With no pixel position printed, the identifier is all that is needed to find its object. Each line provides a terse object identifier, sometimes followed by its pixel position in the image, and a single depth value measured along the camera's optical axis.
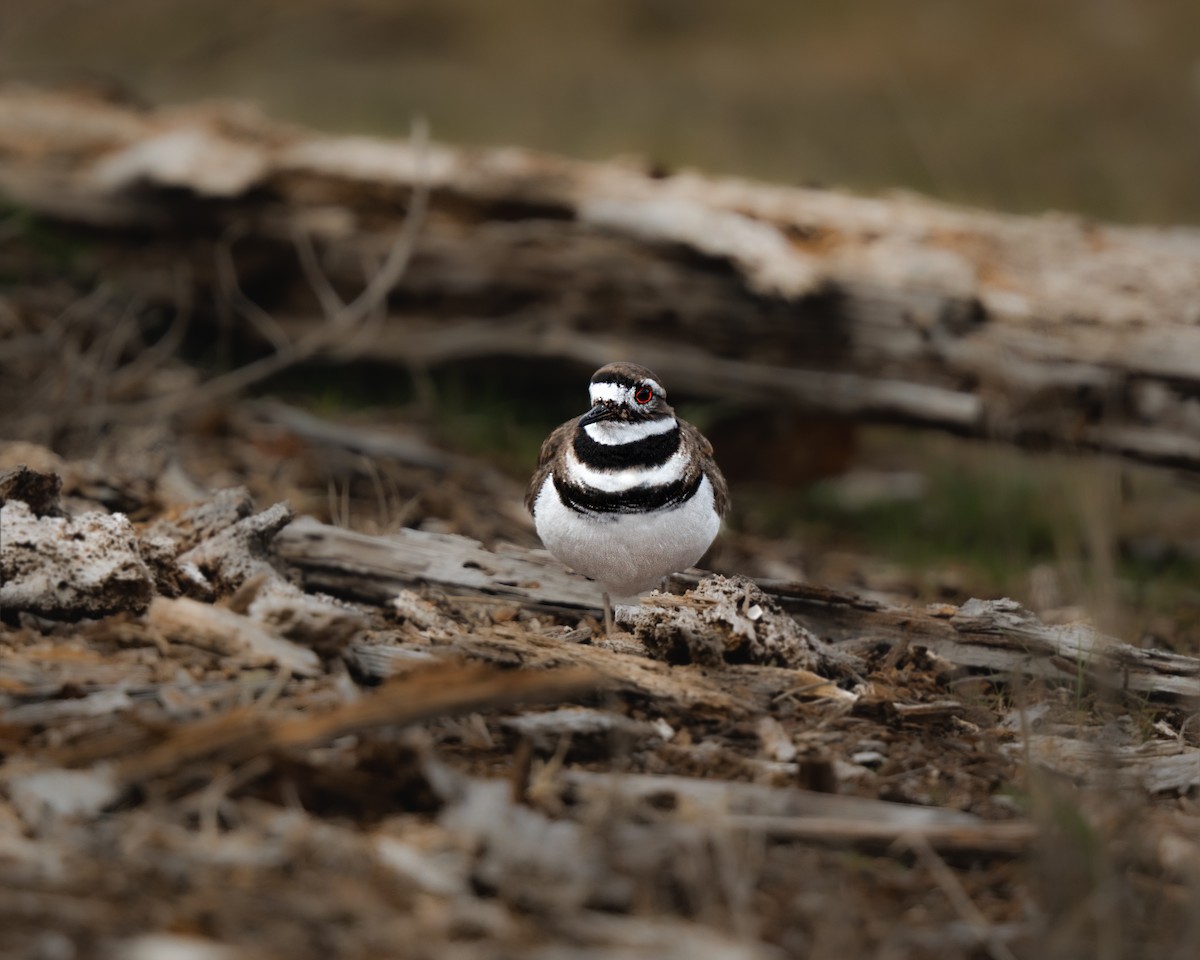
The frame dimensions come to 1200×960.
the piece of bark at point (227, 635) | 5.98
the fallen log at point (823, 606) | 6.73
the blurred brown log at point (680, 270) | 10.88
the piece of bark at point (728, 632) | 6.51
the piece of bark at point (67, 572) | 6.35
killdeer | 6.77
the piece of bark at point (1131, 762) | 5.77
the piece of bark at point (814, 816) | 5.05
